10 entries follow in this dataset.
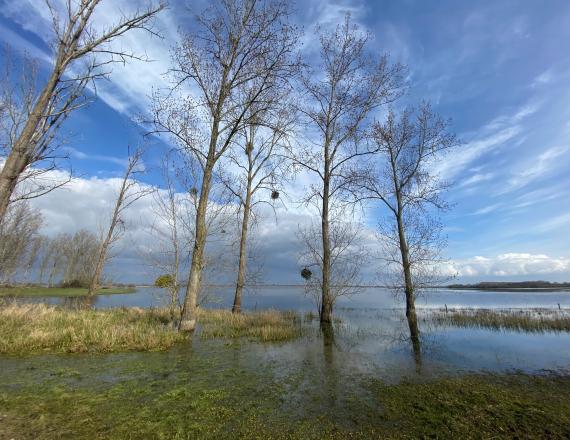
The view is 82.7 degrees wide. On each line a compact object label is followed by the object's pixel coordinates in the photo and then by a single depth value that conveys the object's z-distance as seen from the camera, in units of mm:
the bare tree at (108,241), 25098
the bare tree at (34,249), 47953
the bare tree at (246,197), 21641
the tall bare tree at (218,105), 12703
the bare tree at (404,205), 18578
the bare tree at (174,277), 16266
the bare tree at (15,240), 30756
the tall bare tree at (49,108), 6445
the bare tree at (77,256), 70812
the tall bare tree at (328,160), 17906
